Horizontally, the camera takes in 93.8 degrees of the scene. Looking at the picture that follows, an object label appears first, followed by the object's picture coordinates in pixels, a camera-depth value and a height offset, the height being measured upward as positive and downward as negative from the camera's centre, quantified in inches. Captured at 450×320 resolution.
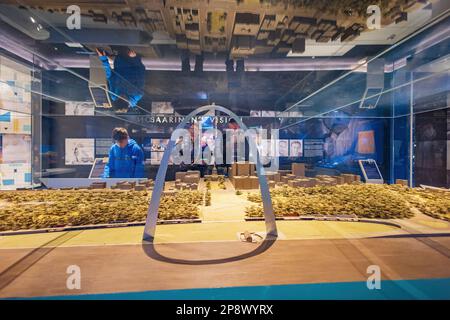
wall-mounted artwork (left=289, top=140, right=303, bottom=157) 305.0 +17.4
